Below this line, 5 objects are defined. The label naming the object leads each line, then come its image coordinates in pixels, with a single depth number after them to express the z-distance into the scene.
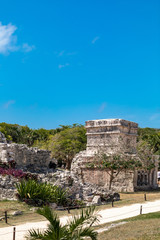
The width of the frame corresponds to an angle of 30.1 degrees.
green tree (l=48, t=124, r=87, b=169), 36.44
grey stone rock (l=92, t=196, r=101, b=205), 15.25
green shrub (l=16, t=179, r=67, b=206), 13.26
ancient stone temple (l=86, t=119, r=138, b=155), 22.71
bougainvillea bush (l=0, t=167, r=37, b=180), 15.25
